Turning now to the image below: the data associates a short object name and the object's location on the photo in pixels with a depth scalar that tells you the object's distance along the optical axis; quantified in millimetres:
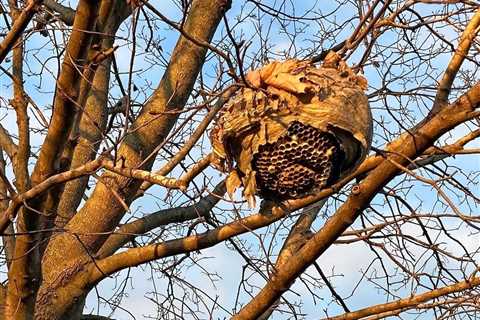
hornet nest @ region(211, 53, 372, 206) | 4004
